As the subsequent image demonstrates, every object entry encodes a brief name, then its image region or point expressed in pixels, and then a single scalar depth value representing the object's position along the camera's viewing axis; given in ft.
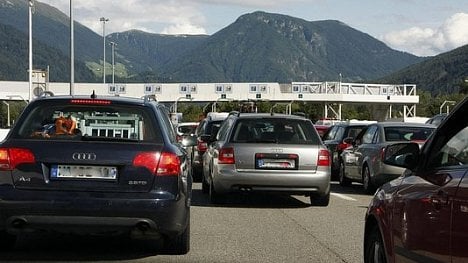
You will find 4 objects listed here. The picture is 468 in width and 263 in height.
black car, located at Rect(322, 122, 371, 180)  109.25
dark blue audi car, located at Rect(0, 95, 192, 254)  40.91
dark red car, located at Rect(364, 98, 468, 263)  23.85
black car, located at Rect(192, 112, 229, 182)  99.88
